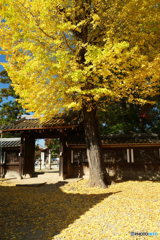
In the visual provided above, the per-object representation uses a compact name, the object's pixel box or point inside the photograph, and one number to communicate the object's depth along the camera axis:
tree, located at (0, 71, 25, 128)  19.91
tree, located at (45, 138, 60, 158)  23.97
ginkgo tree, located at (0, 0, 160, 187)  6.48
